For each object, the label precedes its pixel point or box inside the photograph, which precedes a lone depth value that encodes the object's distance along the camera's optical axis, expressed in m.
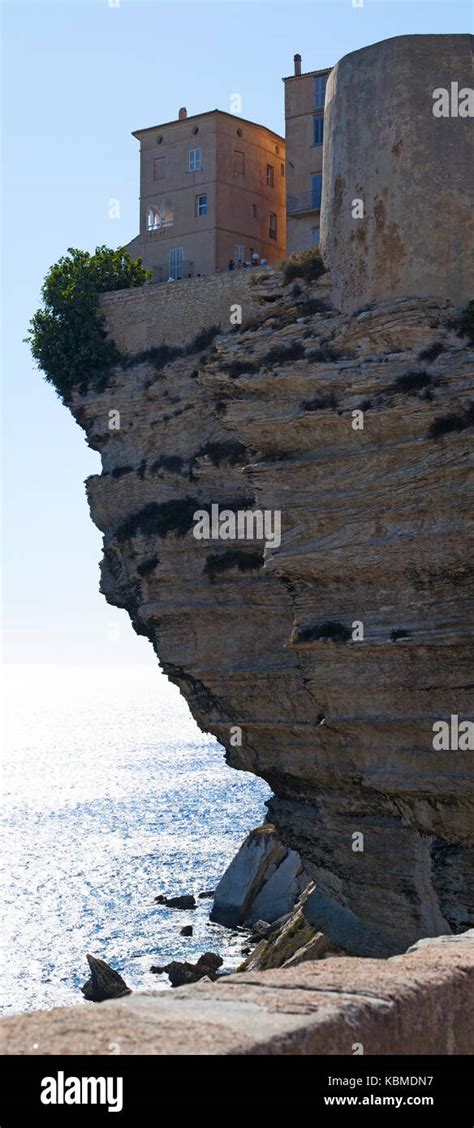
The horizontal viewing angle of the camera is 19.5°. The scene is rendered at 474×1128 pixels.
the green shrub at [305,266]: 35.31
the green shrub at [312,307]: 34.53
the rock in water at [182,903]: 68.81
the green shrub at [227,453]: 37.81
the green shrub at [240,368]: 35.22
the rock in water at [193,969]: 48.69
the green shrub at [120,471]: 41.03
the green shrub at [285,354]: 33.75
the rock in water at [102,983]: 48.46
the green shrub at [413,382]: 29.53
